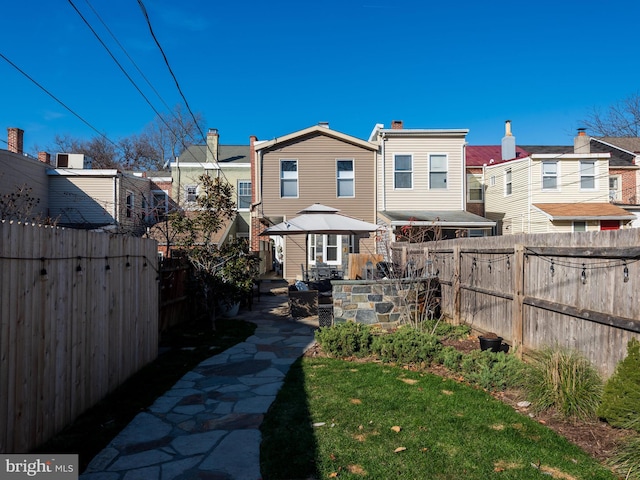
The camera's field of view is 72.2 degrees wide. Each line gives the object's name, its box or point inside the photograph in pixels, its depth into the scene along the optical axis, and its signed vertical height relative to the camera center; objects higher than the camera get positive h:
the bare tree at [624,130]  28.61 +7.89
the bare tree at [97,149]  32.69 +7.48
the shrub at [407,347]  6.14 -1.42
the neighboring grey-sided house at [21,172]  18.31 +3.34
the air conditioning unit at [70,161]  22.73 +4.53
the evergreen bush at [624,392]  3.53 -1.20
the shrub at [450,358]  5.77 -1.48
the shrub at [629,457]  3.02 -1.51
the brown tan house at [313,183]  18.06 +2.70
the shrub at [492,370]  5.06 -1.46
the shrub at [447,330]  7.64 -1.46
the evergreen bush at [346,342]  6.70 -1.45
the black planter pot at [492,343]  6.11 -1.34
